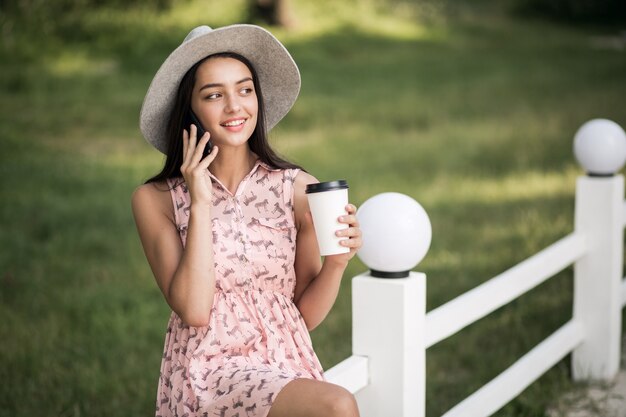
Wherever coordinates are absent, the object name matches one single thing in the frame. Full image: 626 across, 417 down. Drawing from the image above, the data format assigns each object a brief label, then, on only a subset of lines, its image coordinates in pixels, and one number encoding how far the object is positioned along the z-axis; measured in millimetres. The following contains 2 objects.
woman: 2143
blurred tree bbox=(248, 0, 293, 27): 13664
